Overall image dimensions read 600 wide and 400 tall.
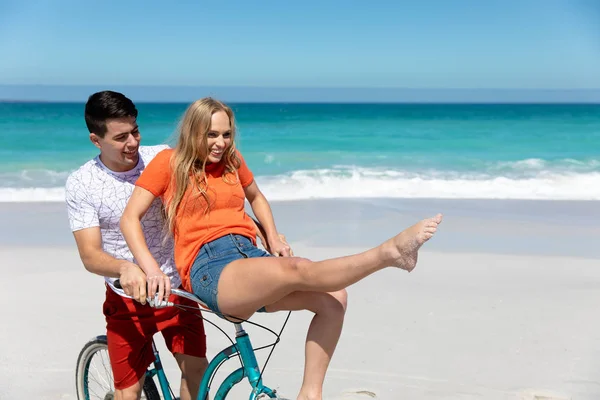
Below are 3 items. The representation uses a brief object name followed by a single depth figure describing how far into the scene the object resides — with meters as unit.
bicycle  2.73
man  2.93
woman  2.56
